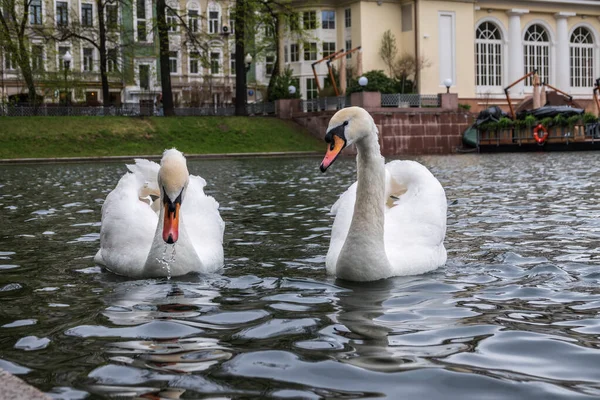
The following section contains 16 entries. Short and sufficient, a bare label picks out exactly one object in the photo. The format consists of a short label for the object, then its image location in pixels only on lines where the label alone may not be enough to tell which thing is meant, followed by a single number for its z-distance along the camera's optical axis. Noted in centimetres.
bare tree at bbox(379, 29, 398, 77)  5847
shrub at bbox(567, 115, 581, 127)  4025
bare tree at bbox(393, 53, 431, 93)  5797
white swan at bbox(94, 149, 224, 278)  639
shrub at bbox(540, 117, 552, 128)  4089
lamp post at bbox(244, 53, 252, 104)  4394
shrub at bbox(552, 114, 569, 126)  4032
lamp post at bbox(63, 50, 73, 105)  4218
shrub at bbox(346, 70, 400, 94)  4544
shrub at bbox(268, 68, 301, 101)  4848
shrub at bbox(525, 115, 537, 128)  4112
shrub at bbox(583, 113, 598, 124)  4088
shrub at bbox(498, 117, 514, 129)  4197
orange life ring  4012
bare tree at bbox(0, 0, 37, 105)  4025
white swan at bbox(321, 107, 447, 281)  620
